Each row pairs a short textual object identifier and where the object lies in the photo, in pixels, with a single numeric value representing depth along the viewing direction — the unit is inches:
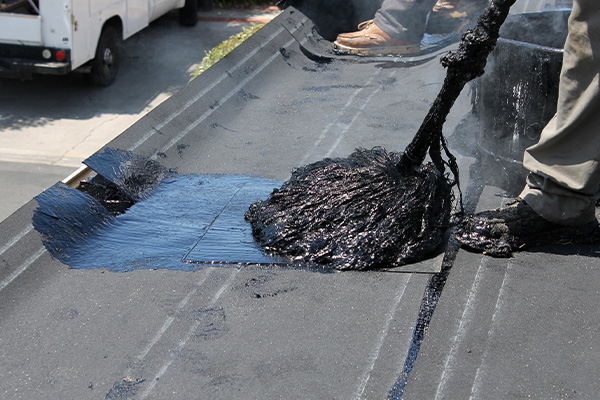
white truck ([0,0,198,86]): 283.9
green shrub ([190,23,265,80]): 255.7
